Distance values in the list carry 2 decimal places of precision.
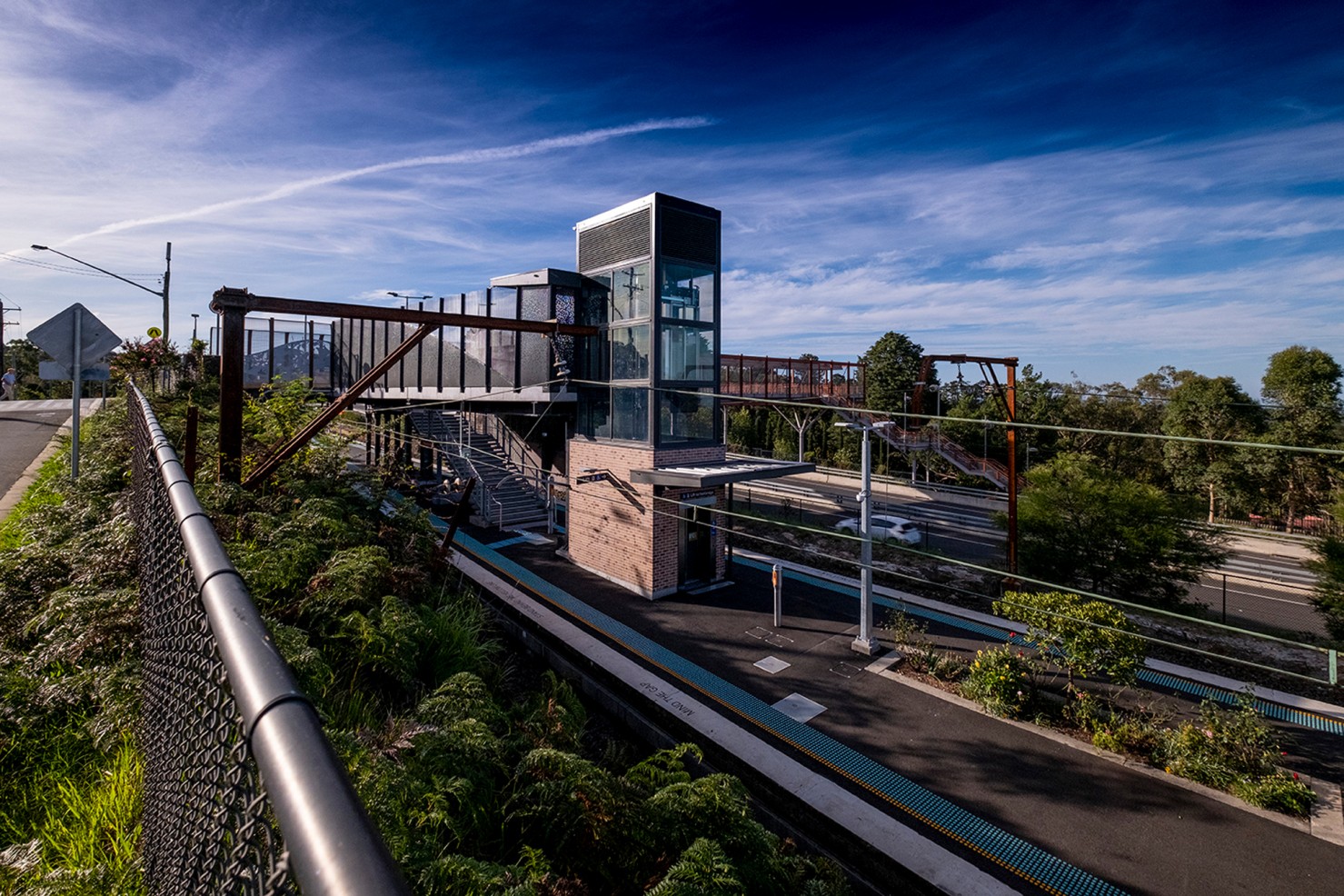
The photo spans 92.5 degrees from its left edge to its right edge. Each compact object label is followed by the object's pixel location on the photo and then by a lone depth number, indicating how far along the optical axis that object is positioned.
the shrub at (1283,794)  8.39
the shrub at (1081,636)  10.38
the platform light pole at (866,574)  12.63
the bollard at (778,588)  14.43
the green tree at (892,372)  41.19
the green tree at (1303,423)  27.22
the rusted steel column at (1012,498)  16.25
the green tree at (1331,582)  13.84
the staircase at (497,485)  23.17
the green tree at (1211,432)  29.62
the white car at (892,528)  25.02
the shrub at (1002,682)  10.77
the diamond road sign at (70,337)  7.45
